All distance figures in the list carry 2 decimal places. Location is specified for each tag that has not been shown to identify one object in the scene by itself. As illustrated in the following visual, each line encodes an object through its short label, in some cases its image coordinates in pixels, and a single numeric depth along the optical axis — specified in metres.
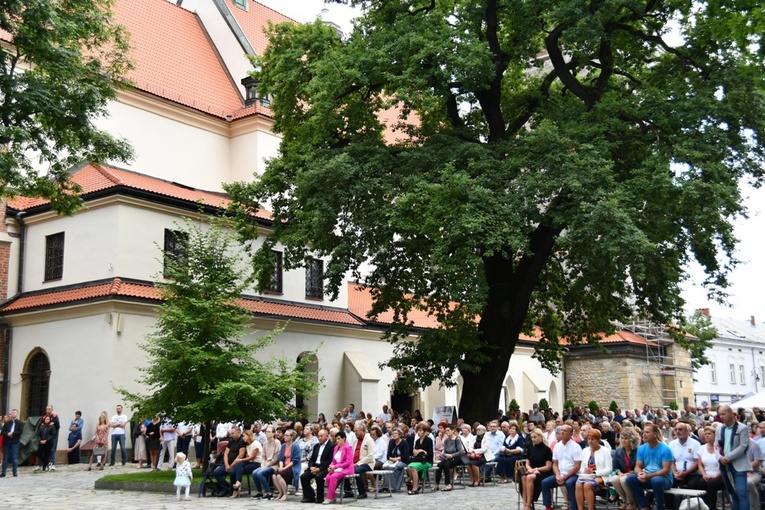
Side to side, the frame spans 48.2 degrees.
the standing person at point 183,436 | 24.36
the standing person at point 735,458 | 12.12
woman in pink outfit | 16.53
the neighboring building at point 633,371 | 44.41
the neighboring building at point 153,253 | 26.45
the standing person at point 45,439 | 23.28
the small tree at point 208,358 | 19.02
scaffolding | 45.19
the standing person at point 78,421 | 24.70
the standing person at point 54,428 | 23.47
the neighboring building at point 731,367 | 58.09
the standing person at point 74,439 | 24.66
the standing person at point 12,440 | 22.14
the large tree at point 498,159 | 20.25
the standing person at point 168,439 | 24.09
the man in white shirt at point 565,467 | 13.30
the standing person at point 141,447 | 24.09
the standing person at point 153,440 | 23.70
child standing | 17.31
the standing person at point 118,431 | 24.11
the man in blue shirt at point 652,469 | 12.50
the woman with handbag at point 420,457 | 17.86
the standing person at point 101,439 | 23.89
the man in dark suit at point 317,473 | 16.75
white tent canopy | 23.62
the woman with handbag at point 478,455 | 18.84
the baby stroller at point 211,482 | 18.16
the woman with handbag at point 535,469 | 13.73
